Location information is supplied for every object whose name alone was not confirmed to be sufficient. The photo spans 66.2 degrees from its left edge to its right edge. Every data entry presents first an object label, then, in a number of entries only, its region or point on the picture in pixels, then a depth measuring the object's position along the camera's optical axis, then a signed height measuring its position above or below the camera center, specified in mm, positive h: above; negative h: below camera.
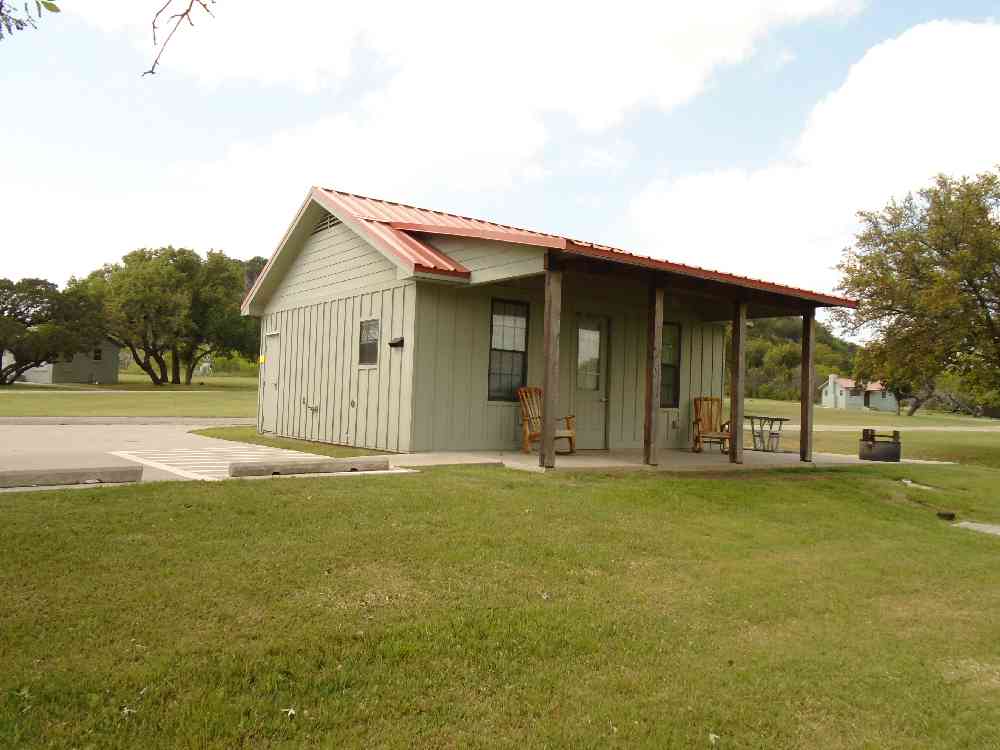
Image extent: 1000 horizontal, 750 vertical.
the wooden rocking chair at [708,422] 13430 -597
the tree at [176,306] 46406 +4031
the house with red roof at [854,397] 63406 -296
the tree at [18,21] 3082 +1488
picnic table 13742 -884
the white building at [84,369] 49781 -56
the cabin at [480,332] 9977 +796
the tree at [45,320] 42688 +2704
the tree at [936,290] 20984 +2992
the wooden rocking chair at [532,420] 10851 -528
